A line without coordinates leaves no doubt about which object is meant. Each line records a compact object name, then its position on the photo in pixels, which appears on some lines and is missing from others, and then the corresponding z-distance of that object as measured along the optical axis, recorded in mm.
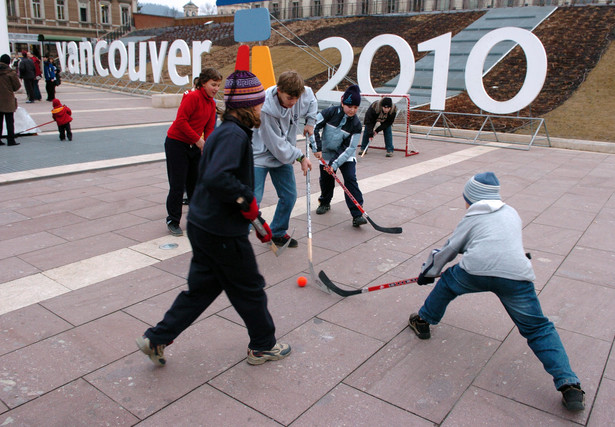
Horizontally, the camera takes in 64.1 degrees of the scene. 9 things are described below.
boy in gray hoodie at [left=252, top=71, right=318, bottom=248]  4273
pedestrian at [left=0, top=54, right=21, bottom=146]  10094
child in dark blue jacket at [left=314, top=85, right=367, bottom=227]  5727
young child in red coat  10609
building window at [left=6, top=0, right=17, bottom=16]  54094
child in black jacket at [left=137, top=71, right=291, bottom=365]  2639
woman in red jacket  5027
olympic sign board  10578
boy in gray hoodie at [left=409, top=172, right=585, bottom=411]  2768
